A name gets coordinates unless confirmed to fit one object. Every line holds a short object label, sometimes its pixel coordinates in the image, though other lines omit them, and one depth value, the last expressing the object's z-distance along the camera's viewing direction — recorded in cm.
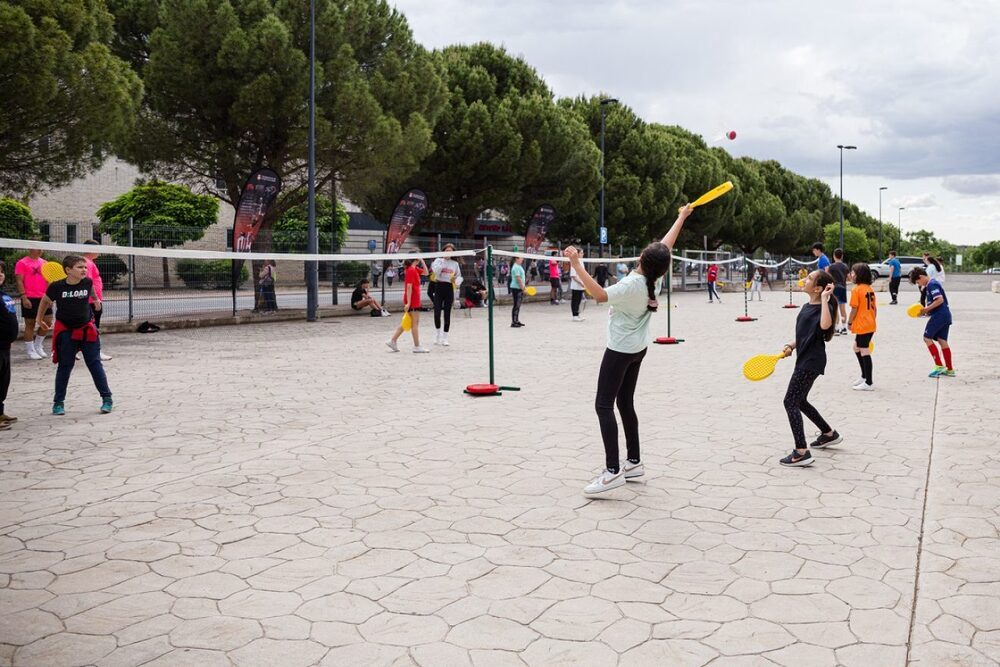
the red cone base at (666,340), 1653
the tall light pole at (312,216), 2089
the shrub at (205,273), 2036
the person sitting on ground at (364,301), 2445
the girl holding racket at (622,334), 575
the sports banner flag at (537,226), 3369
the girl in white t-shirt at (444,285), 1502
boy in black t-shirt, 862
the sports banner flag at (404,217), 2614
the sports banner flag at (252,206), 2159
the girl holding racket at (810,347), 665
